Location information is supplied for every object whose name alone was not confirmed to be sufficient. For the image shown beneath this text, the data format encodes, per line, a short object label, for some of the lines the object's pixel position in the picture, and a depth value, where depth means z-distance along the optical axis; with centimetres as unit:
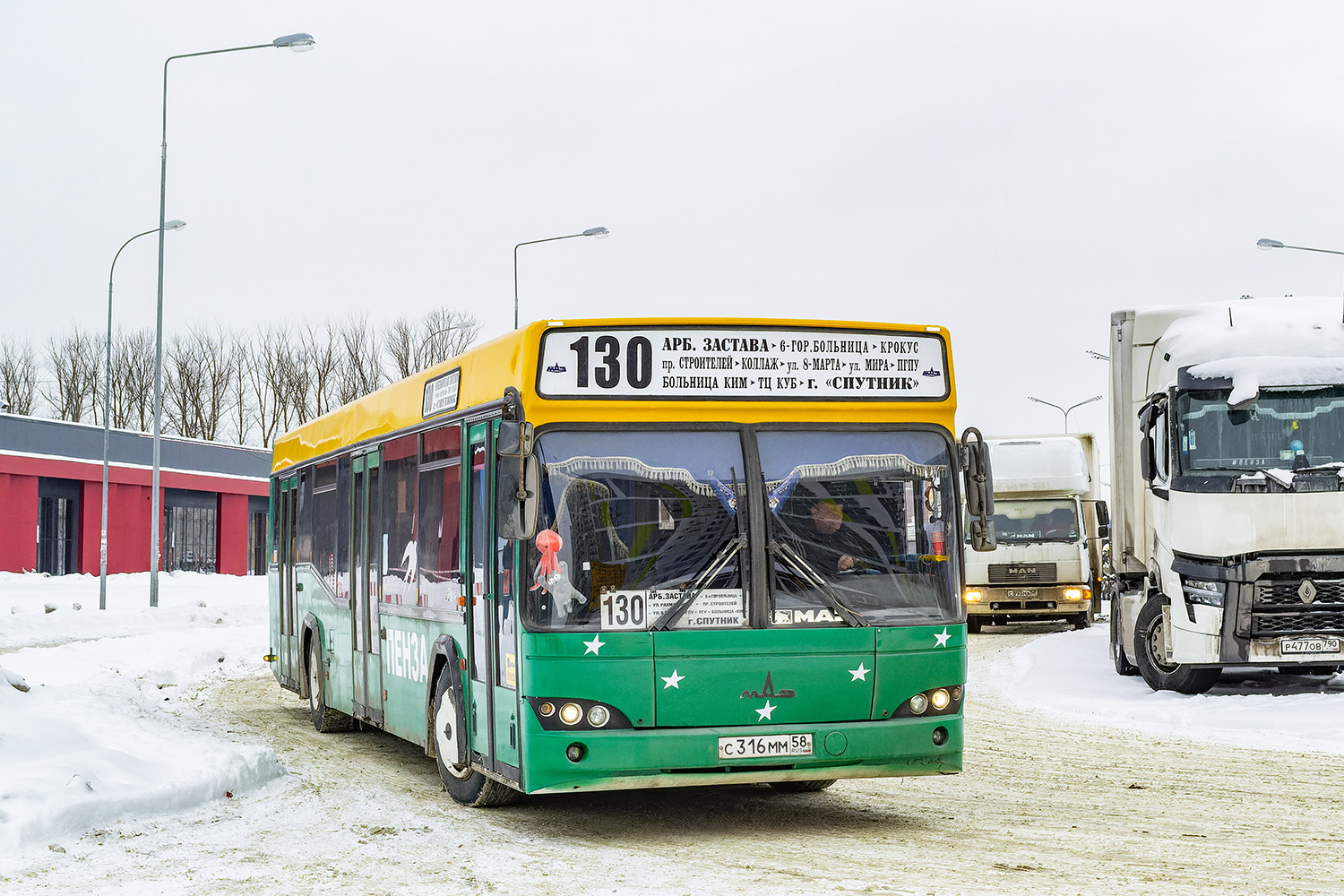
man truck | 2733
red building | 4650
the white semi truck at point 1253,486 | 1488
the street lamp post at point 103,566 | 3316
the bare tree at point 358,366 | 7631
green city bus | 822
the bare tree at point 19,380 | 7725
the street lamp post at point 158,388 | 3356
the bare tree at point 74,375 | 7675
